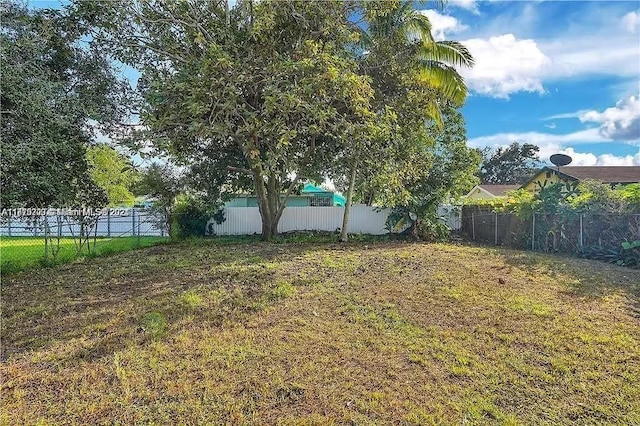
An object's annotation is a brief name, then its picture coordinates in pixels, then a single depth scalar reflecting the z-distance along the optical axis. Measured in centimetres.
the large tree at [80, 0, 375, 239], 616
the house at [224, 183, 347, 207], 1965
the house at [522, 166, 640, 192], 1794
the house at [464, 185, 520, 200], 2681
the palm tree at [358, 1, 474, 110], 929
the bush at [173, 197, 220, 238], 1342
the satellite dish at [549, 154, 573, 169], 1208
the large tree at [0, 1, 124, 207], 522
